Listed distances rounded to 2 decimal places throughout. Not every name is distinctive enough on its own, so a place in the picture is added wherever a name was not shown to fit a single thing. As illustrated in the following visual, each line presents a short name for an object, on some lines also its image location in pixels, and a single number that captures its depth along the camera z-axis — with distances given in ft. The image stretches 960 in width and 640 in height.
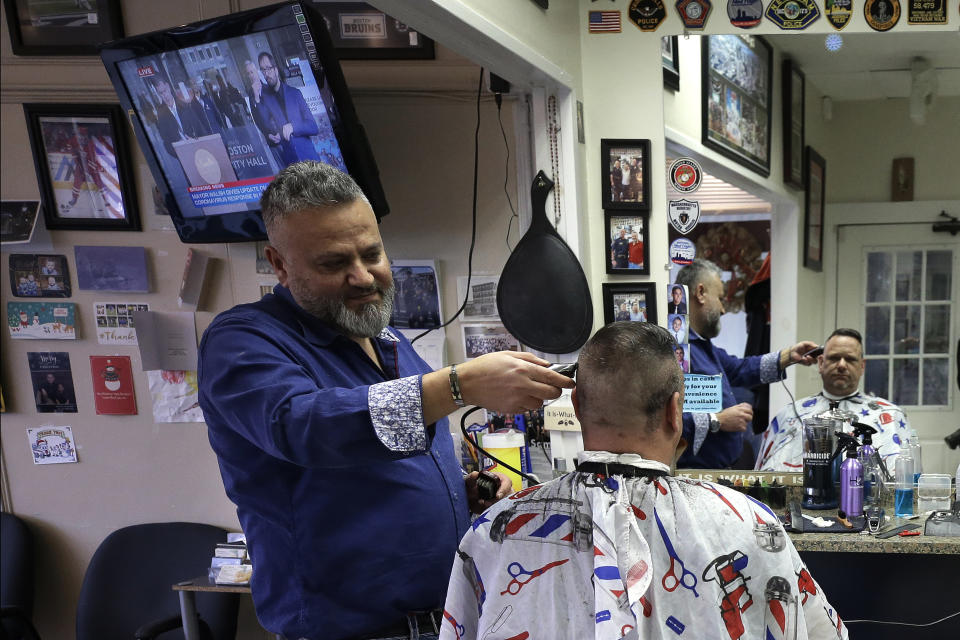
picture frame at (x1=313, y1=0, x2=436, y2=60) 7.73
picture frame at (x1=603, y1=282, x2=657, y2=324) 7.34
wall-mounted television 6.25
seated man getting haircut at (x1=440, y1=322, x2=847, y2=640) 3.72
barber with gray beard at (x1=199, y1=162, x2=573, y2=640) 3.54
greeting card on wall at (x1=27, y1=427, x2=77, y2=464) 8.99
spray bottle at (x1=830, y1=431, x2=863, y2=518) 6.59
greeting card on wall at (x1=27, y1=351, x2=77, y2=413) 8.93
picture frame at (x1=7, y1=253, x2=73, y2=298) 8.79
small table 7.41
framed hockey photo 8.39
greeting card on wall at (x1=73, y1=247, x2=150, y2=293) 8.66
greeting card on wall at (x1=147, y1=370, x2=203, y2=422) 8.76
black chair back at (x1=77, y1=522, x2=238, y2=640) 8.26
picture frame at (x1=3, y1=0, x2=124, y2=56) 8.18
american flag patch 7.13
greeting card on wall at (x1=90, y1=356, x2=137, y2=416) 8.83
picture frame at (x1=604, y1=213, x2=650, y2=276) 7.31
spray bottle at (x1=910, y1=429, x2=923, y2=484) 6.97
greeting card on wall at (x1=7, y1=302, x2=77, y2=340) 8.82
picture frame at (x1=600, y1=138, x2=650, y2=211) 7.26
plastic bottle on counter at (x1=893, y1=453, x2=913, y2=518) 6.73
